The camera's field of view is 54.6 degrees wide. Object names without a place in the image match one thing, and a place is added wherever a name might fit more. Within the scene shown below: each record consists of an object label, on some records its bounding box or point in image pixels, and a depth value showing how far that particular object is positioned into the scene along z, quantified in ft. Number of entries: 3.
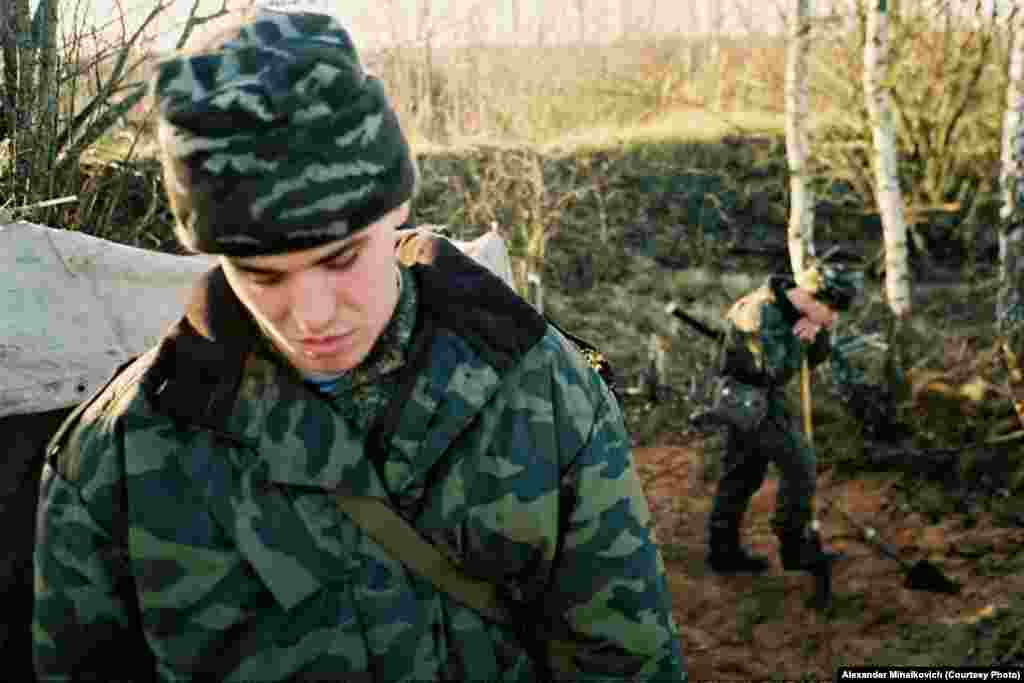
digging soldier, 16.75
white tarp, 7.02
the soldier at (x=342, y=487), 4.82
